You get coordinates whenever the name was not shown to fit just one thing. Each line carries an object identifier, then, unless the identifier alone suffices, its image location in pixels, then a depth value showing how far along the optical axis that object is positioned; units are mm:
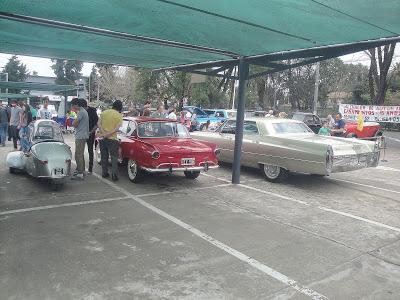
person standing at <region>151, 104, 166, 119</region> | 13229
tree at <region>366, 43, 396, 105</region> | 26609
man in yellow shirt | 8336
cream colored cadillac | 8039
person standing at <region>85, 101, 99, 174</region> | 9203
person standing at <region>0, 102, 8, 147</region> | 13930
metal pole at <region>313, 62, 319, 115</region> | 23822
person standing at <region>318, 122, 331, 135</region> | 12062
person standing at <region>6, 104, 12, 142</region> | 14806
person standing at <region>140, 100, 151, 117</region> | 12122
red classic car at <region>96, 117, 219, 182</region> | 7664
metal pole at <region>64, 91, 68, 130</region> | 23503
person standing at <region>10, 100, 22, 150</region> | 13242
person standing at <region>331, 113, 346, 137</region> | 14258
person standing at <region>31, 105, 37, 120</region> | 16894
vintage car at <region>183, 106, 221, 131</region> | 23523
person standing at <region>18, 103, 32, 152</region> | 8317
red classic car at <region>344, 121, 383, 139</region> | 19031
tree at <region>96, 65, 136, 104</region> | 57359
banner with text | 20734
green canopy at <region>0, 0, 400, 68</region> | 5078
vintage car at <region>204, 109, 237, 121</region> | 24811
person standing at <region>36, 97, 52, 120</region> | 17225
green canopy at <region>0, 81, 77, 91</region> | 19362
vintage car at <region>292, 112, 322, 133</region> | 19734
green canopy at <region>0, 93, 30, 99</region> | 25125
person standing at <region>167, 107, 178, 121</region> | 13791
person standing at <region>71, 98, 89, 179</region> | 8508
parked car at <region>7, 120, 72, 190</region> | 7074
